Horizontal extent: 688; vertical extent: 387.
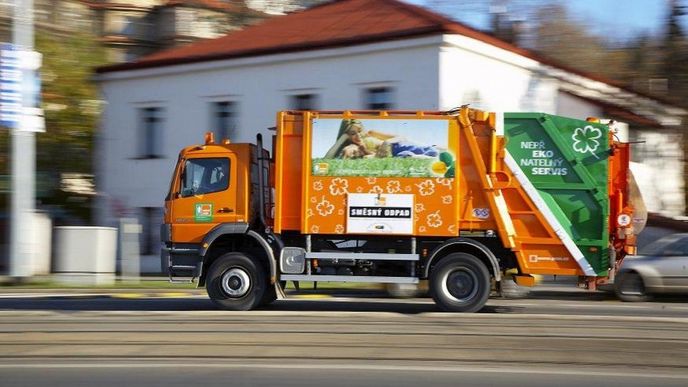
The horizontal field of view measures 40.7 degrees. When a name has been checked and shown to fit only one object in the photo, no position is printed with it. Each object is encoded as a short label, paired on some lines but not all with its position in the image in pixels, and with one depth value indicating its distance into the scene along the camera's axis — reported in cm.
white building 2417
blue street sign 2122
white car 1745
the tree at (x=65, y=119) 3127
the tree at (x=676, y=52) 3009
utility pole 2167
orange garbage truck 1387
